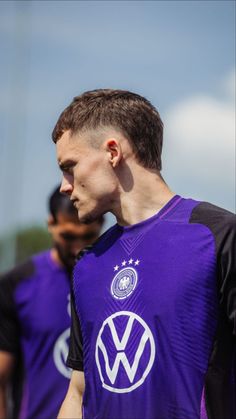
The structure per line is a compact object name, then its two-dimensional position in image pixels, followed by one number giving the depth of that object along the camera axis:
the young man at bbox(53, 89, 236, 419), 5.44
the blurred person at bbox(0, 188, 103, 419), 9.40
